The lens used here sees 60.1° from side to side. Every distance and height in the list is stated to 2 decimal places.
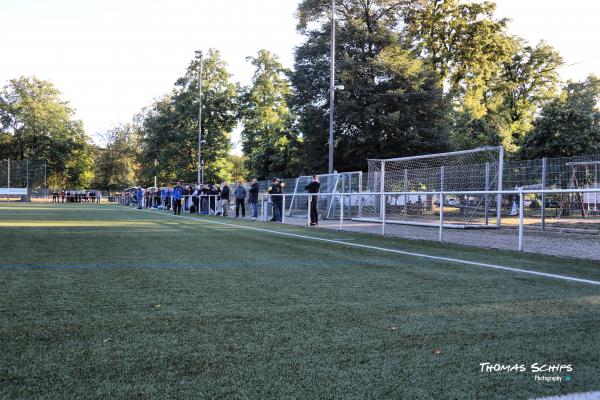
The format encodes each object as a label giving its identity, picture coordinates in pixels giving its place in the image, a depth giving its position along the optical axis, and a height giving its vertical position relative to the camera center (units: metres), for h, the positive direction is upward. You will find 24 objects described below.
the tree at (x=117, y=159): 85.88 +5.85
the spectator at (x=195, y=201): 30.61 -0.31
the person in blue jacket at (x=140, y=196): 38.66 -0.09
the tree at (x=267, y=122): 42.56 +7.15
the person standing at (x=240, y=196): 23.80 +0.04
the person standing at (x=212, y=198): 28.18 -0.10
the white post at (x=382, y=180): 19.10 +0.74
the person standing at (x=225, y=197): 24.62 -0.03
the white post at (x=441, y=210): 11.65 -0.22
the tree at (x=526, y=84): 45.79 +10.80
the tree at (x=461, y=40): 34.31 +10.82
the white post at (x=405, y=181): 18.98 +0.69
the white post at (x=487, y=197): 14.73 +0.13
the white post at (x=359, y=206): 19.30 -0.26
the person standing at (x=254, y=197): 22.90 +0.00
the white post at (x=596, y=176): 13.99 +0.74
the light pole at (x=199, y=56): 41.38 +11.30
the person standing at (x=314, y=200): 17.36 -0.06
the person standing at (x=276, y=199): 20.46 -0.06
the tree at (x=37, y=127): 73.44 +9.55
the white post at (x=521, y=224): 9.63 -0.42
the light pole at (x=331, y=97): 25.03 +4.90
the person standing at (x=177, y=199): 25.97 -0.17
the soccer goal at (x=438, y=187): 14.98 +0.45
